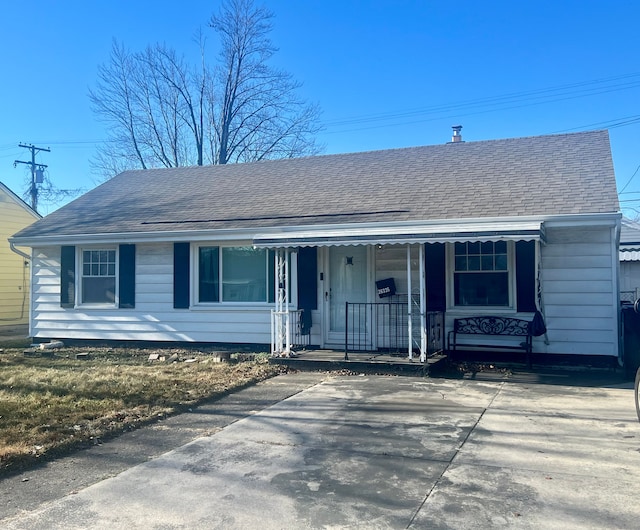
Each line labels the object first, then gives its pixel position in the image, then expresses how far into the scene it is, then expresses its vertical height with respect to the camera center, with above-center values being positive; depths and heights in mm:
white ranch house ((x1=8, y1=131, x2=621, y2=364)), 9055 +722
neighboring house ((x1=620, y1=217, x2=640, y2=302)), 18750 +934
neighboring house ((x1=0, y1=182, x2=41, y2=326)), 19094 +646
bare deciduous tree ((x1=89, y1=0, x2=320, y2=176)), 27828 +8067
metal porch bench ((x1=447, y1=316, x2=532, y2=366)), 9250 -778
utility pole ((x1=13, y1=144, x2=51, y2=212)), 42312 +8802
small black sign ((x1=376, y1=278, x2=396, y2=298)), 10031 -5
